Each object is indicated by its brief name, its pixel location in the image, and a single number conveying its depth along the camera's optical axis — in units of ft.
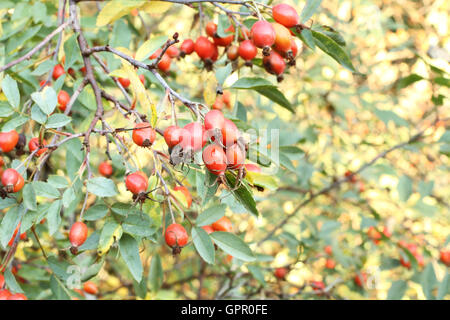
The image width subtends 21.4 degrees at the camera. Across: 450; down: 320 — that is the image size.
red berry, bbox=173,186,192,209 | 2.36
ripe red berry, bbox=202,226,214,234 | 2.37
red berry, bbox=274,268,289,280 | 3.06
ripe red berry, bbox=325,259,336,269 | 3.48
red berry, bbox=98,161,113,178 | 2.64
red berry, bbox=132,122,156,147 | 2.20
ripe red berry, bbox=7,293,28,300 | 2.32
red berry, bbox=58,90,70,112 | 2.48
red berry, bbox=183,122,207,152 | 2.10
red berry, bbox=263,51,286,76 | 2.36
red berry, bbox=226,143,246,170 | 2.12
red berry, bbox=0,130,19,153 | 2.35
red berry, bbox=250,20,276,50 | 2.29
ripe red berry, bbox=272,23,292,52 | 2.32
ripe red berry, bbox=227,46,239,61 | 2.44
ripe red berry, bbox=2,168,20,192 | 2.26
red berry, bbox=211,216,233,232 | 2.39
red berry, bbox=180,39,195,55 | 2.57
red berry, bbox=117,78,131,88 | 2.54
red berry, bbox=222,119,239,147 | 2.11
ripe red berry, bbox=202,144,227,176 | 2.10
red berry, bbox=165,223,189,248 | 2.29
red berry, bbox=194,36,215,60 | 2.49
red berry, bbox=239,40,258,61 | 2.38
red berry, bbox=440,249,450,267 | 3.36
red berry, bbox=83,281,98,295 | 2.87
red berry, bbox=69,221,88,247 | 2.28
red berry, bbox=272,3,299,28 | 2.33
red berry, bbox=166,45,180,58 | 2.58
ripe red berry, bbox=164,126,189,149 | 2.11
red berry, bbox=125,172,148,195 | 2.23
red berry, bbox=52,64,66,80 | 2.54
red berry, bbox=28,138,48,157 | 2.37
